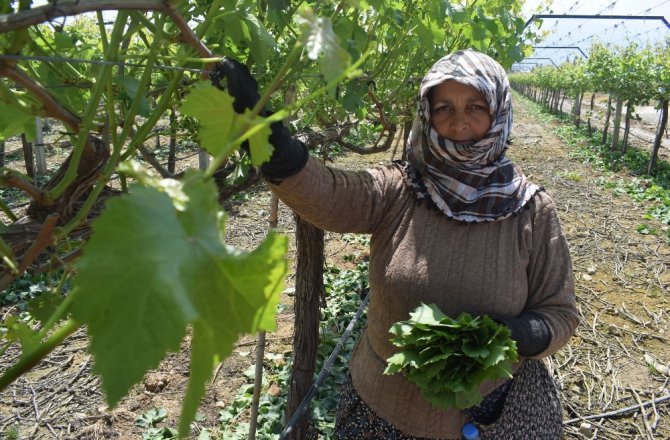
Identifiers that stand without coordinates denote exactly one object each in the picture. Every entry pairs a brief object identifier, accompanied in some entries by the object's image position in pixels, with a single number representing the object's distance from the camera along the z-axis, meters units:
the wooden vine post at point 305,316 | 2.49
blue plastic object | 1.59
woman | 1.53
